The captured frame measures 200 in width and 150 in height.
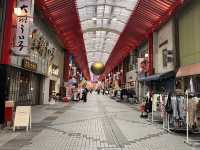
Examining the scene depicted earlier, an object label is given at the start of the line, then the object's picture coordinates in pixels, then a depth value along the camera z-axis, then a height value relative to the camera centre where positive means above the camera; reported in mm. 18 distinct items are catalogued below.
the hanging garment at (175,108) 8922 -642
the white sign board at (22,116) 8867 -951
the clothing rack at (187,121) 7488 -991
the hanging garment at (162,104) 10423 -584
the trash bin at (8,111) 9391 -795
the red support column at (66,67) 33628 +3472
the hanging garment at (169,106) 9266 -595
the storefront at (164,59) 18094 +2755
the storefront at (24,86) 15094 +349
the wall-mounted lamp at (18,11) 10367 +3483
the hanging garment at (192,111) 7945 -668
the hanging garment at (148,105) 13257 -788
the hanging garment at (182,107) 8523 -569
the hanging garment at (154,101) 11680 -501
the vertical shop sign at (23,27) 10266 +2810
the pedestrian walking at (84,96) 30828 -717
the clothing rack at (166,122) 9751 -1367
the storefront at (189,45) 14177 +3000
